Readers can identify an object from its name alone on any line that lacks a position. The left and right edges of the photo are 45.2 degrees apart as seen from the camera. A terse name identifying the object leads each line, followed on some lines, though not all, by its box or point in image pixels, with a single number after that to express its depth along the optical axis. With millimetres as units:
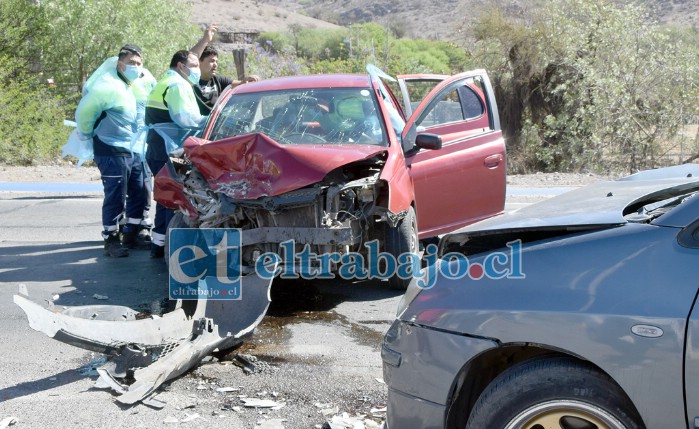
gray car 3055
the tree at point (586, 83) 19000
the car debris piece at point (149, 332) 4828
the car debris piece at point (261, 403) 4902
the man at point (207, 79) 9344
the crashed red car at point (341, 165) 6465
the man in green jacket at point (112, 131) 9000
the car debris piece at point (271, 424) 4594
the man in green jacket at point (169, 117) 8469
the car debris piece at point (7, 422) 4634
